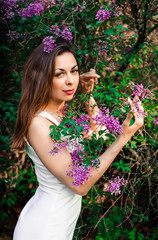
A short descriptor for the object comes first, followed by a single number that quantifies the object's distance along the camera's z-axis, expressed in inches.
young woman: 60.1
